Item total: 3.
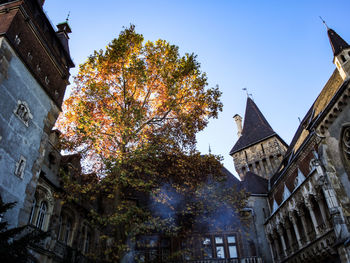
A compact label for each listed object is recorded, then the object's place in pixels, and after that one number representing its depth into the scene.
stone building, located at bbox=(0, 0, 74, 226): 13.36
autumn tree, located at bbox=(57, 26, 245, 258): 15.03
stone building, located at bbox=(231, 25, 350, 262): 14.55
